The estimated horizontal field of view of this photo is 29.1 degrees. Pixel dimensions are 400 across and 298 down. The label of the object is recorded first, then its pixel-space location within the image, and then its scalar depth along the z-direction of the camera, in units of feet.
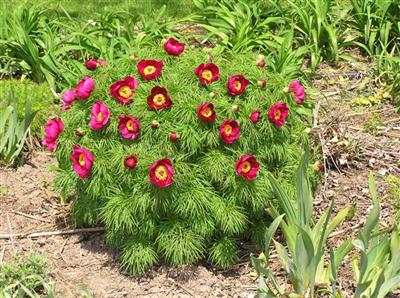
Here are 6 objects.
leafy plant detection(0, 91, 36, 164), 14.78
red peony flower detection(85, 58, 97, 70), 13.26
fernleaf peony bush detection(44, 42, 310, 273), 12.16
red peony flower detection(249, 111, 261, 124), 12.37
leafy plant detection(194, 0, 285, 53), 17.89
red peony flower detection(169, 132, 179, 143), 12.04
